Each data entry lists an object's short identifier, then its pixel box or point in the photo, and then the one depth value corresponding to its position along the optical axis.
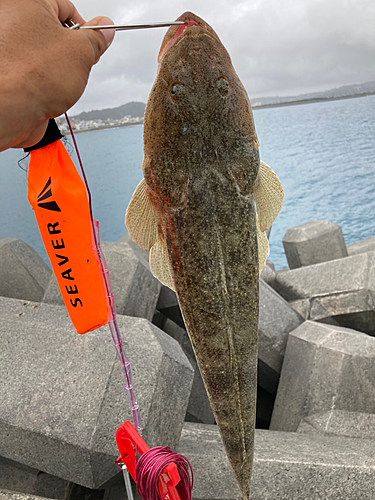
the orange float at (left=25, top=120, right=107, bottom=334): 0.40
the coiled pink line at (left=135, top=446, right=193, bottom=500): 0.39
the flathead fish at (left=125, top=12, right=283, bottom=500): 0.29
